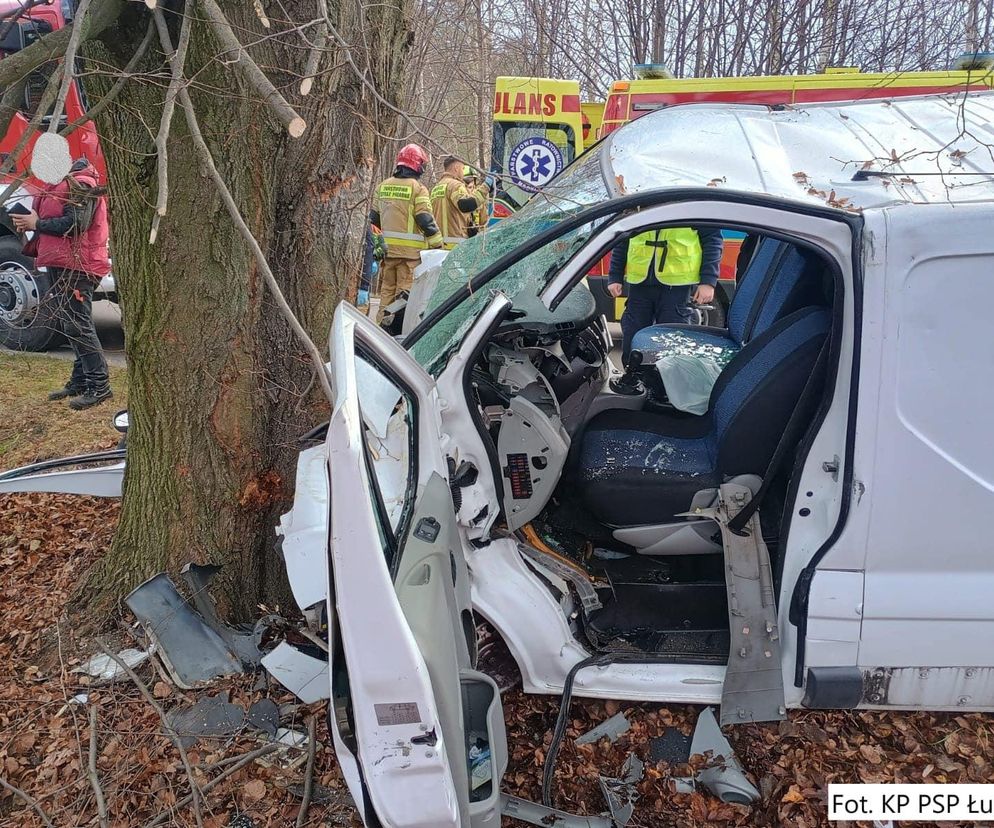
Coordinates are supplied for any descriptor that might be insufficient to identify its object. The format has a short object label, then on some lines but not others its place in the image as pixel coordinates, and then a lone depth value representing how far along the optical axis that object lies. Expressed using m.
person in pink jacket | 5.41
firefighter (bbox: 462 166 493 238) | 8.00
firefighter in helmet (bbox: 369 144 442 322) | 7.45
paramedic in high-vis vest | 5.02
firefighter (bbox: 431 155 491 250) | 8.02
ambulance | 6.23
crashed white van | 1.81
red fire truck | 6.30
